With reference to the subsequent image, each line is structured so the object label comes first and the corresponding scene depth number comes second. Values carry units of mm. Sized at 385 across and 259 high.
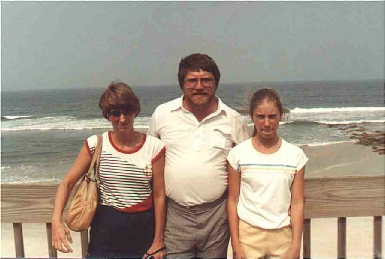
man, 1956
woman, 1879
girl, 1836
